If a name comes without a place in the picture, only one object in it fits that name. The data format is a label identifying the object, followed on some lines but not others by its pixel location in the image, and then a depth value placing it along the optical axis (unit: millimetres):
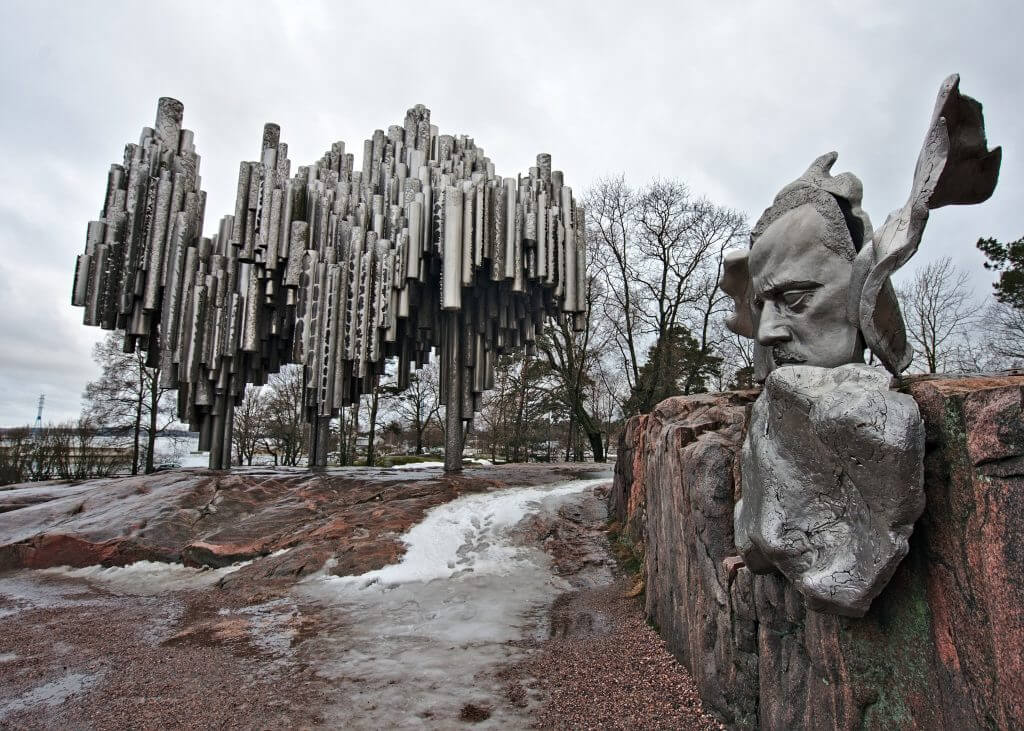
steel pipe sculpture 10023
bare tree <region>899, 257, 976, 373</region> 18703
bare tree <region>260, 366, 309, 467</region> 26094
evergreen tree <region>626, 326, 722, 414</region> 18938
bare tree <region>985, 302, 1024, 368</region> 16594
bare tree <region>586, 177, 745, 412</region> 20391
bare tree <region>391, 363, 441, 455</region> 26250
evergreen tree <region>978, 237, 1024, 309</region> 15477
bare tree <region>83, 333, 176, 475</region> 21125
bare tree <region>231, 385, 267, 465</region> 27469
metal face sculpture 1971
